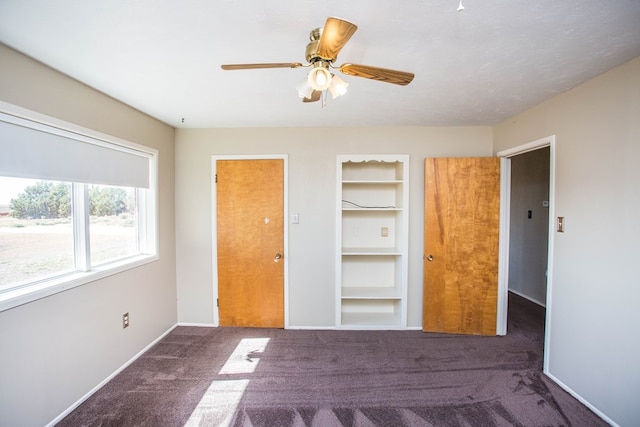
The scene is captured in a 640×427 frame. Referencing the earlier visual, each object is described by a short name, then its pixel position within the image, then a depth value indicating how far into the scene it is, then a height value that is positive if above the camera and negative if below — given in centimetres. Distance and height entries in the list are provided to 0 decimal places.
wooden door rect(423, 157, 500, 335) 266 -37
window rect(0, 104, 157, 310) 149 +1
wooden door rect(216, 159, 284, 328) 285 -42
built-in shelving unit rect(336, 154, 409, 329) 298 -39
